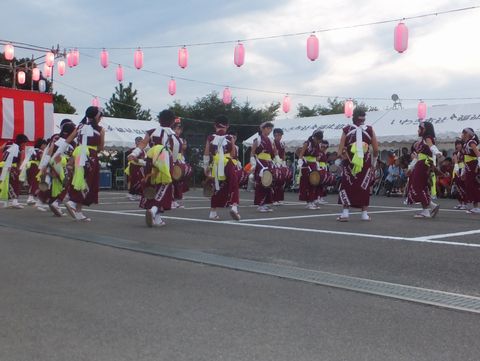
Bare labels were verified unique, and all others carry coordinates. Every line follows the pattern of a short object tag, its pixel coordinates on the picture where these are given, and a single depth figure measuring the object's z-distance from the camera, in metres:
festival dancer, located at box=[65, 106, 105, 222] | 9.77
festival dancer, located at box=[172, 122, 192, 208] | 9.47
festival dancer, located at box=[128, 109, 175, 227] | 8.80
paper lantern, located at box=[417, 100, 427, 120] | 20.78
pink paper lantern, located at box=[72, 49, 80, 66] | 23.28
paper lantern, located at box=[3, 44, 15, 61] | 25.02
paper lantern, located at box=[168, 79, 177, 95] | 26.42
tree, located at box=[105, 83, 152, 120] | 53.50
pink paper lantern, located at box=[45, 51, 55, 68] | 25.64
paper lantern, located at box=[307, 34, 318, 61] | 19.05
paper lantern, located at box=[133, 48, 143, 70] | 22.59
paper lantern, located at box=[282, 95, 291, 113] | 28.36
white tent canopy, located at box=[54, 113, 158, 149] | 24.69
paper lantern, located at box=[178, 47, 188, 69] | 21.78
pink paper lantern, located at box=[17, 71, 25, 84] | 28.93
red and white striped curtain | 19.83
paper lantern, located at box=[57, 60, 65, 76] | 25.73
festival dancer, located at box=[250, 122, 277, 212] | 11.74
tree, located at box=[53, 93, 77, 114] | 42.96
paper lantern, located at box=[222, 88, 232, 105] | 26.98
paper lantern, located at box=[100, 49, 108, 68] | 23.11
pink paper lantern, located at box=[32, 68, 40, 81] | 29.08
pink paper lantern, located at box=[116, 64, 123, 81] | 24.92
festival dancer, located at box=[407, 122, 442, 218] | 10.23
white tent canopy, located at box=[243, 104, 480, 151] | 19.66
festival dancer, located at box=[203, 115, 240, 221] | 9.94
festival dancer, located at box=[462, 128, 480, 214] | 11.68
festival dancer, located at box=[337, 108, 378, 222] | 9.68
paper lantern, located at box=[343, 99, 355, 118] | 23.69
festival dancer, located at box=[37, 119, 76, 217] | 10.92
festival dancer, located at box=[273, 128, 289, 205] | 12.04
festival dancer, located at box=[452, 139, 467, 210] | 12.54
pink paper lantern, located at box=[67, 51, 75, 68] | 23.28
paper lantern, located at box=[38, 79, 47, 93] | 30.50
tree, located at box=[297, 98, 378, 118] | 67.38
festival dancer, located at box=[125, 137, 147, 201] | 15.33
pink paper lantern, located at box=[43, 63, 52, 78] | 26.69
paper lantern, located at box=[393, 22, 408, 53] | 16.97
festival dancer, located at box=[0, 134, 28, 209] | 13.02
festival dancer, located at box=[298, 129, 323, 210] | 12.77
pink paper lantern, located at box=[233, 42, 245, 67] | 20.77
